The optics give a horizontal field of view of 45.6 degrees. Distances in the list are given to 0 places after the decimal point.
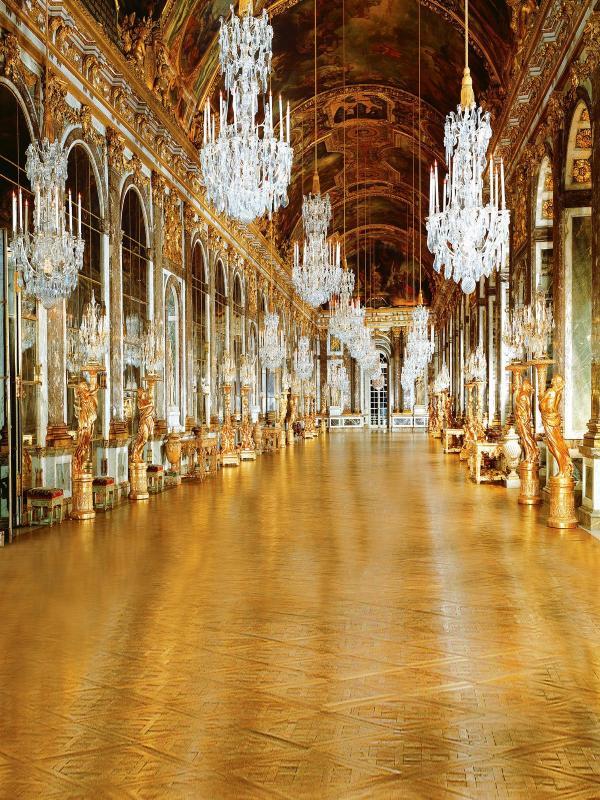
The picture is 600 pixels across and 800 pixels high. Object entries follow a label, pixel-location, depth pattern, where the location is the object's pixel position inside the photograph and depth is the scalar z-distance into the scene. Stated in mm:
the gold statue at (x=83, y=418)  9305
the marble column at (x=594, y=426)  8172
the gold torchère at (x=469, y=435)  16853
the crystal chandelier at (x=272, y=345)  20453
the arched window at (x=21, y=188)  8859
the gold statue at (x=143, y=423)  11422
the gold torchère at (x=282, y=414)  25375
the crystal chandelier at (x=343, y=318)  19062
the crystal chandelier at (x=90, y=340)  9633
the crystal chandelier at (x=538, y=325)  10078
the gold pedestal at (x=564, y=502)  8328
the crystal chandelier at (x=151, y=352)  12453
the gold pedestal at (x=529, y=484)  10477
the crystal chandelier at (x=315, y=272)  12742
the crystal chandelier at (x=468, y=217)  8625
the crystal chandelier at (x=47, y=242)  8258
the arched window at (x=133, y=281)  13047
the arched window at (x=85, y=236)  10594
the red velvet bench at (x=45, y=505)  8781
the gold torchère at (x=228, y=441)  18188
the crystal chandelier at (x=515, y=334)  10493
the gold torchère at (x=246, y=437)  19891
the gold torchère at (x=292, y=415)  27556
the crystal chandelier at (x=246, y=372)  20641
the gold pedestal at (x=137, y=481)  11359
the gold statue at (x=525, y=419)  10586
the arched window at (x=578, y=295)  10453
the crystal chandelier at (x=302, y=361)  24422
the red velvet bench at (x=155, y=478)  12336
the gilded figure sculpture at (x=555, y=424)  8469
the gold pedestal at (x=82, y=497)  9383
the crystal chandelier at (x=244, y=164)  7969
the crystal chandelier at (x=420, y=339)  23109
